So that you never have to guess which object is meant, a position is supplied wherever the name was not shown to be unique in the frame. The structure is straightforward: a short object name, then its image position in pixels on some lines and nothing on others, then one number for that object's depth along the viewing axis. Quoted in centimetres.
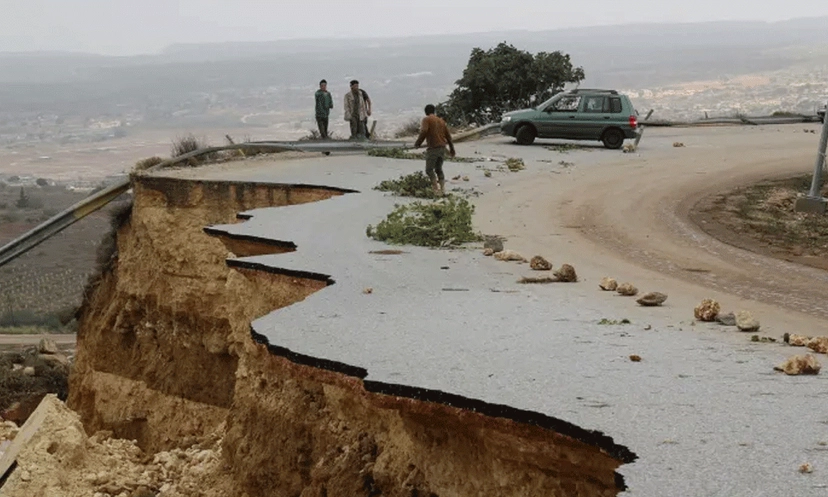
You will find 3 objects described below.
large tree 4050
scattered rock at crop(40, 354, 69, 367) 4046
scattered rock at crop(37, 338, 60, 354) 4384
